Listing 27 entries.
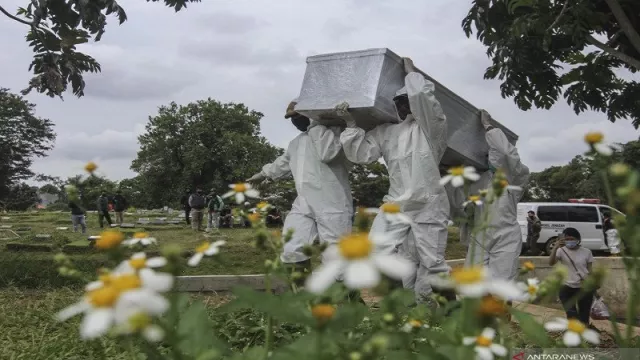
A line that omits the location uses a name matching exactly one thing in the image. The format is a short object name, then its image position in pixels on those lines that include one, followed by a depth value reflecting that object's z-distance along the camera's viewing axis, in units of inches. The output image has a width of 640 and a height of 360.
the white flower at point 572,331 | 34.5
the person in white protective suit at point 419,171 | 155.8
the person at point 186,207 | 693.9
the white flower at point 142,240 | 43.4
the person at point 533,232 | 515.8
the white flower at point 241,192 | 51.1
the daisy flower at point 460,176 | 45.4
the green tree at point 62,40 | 190.9
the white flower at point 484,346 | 32.8
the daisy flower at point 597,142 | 39.8
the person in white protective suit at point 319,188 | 175.8
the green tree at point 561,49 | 259.1
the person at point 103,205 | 552.7
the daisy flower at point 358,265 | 21.9
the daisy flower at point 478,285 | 23.3
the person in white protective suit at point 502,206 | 177.6
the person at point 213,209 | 544.4
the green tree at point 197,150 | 1279.5
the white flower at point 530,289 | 38.9
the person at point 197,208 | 541.2
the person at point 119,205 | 599.5
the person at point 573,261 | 183.6
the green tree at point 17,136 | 1572.3
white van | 540.1
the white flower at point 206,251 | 38.2
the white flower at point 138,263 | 28.8
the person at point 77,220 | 523.7
